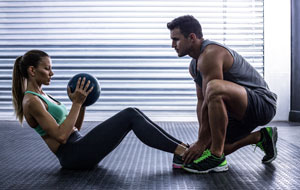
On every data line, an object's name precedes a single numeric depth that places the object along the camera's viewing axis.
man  2.43
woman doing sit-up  2.40
